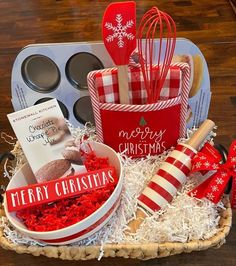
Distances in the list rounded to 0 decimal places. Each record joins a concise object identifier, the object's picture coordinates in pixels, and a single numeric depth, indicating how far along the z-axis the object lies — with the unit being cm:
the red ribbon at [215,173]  57
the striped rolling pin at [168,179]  60
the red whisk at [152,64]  59
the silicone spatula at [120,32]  53
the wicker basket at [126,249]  54
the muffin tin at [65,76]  64
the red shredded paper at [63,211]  54
